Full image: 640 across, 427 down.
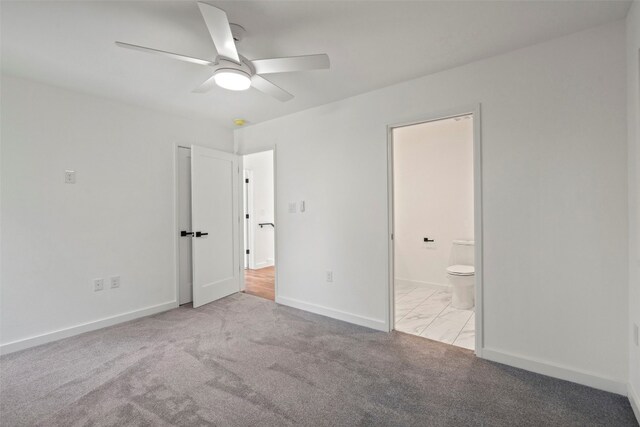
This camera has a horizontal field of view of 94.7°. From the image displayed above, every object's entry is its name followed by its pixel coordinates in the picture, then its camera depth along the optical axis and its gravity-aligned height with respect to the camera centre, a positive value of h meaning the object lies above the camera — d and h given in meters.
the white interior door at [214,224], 3.73 -0.13
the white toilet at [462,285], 3.51 -0.88
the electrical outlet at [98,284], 3.08 -0.73
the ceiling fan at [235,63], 1.61 +0.98
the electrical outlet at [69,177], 2.90 +0.38
